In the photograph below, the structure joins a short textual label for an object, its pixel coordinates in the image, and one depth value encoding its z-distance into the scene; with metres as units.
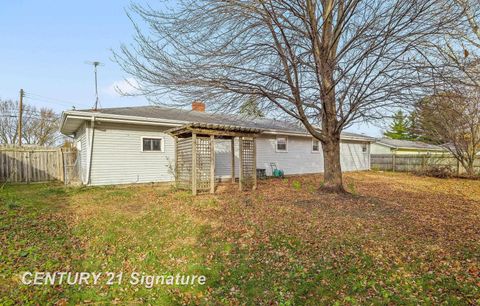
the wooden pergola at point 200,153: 8.46
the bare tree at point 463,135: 12.48
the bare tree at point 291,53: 5.45
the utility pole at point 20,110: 18.05
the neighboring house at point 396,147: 25.44
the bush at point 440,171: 15.30
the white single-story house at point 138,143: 9.50
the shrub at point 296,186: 9.54
